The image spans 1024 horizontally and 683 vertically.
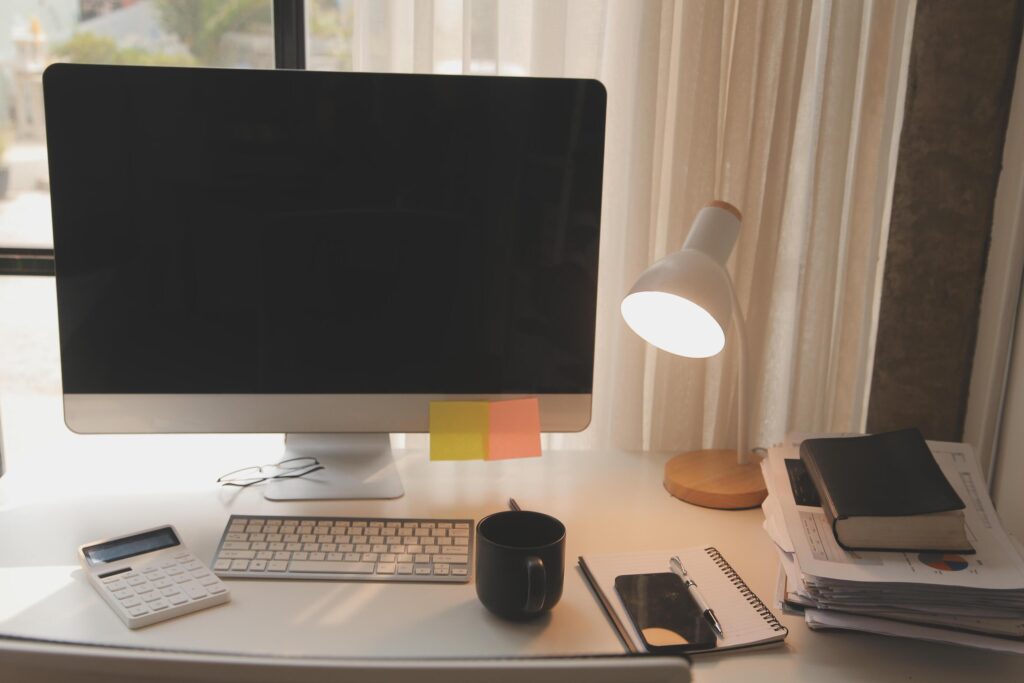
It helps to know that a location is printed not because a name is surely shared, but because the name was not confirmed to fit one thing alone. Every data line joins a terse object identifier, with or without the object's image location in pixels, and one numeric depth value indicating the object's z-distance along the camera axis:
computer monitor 1.03
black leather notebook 0.90
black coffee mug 0.83
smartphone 0.83
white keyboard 0.94
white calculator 0.86
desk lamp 1.04
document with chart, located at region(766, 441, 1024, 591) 0.84
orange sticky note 1.12
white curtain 1.31
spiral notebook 0.85
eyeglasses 1.17
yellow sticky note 1.11
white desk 0.83
